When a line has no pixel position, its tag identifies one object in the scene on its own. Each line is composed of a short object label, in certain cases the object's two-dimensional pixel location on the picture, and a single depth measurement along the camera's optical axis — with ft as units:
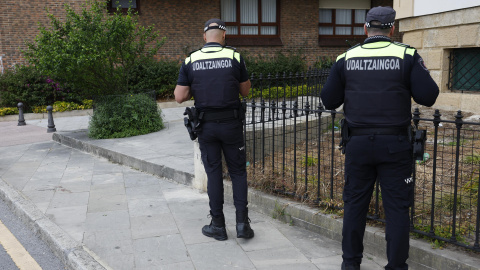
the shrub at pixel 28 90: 52.54
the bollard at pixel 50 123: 41.45
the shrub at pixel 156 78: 56.46
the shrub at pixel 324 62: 62.90
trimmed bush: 34.19
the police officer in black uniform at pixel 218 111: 14.52
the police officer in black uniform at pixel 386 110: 10.88
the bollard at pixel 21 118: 47.00
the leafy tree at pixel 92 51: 31.09
